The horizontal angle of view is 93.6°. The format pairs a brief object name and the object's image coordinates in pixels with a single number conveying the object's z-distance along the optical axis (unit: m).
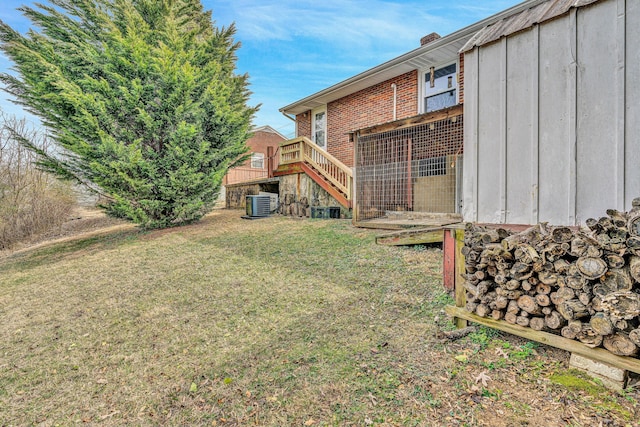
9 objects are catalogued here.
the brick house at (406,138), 6.26
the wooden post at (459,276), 2.69
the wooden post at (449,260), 3.14
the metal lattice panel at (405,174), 6.58
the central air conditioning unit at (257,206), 9.70
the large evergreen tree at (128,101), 7.21
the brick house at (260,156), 13.98
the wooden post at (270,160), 12.37
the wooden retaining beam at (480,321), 1.82
